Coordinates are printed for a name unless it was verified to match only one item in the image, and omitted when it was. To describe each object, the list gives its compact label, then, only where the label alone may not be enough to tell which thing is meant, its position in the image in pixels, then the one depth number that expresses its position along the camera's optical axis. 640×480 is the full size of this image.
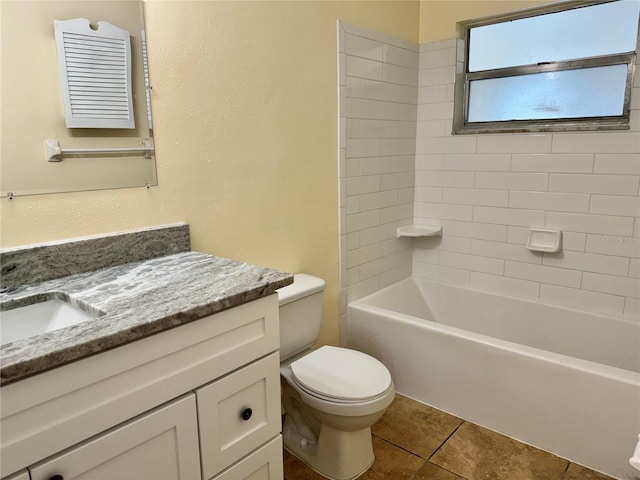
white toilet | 1.71
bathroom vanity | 0.86
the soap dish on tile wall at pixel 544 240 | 2.42
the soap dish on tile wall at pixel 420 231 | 2.82
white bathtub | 1.81
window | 2.22
